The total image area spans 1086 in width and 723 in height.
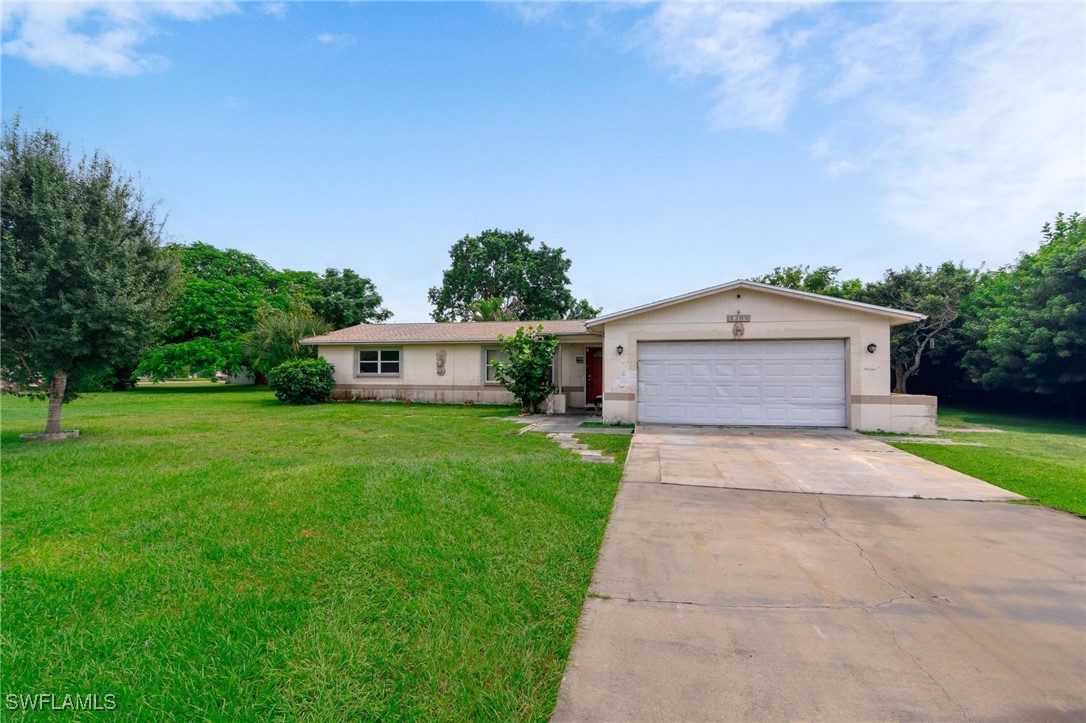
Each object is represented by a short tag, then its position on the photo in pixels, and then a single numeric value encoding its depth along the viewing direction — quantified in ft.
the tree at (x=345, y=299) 94.73
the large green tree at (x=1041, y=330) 44.52
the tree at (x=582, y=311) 116.37
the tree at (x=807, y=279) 81.82
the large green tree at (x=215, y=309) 81.15
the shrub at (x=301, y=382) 55.98
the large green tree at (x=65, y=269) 26.78
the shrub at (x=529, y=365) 44.98
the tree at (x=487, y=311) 87.71
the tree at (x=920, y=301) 60.29
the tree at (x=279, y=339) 68.85
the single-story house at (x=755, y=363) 34.94
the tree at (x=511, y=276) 112.16
